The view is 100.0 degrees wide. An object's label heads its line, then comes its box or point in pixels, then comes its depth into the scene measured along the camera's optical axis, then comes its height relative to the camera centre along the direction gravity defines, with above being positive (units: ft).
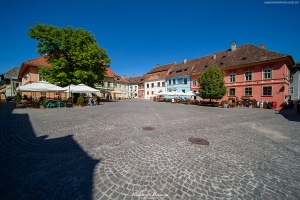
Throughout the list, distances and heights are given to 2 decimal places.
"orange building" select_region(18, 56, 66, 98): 80.48 +16.92
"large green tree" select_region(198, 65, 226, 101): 64.85 +6.68
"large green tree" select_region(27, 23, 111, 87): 59.36 +22.89
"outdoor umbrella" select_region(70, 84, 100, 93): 51.73 +3.64
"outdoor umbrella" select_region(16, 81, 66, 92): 42.13 +3.83
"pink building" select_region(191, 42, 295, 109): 60.13 +11.94
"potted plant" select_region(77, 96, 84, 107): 56.28 -1.50
